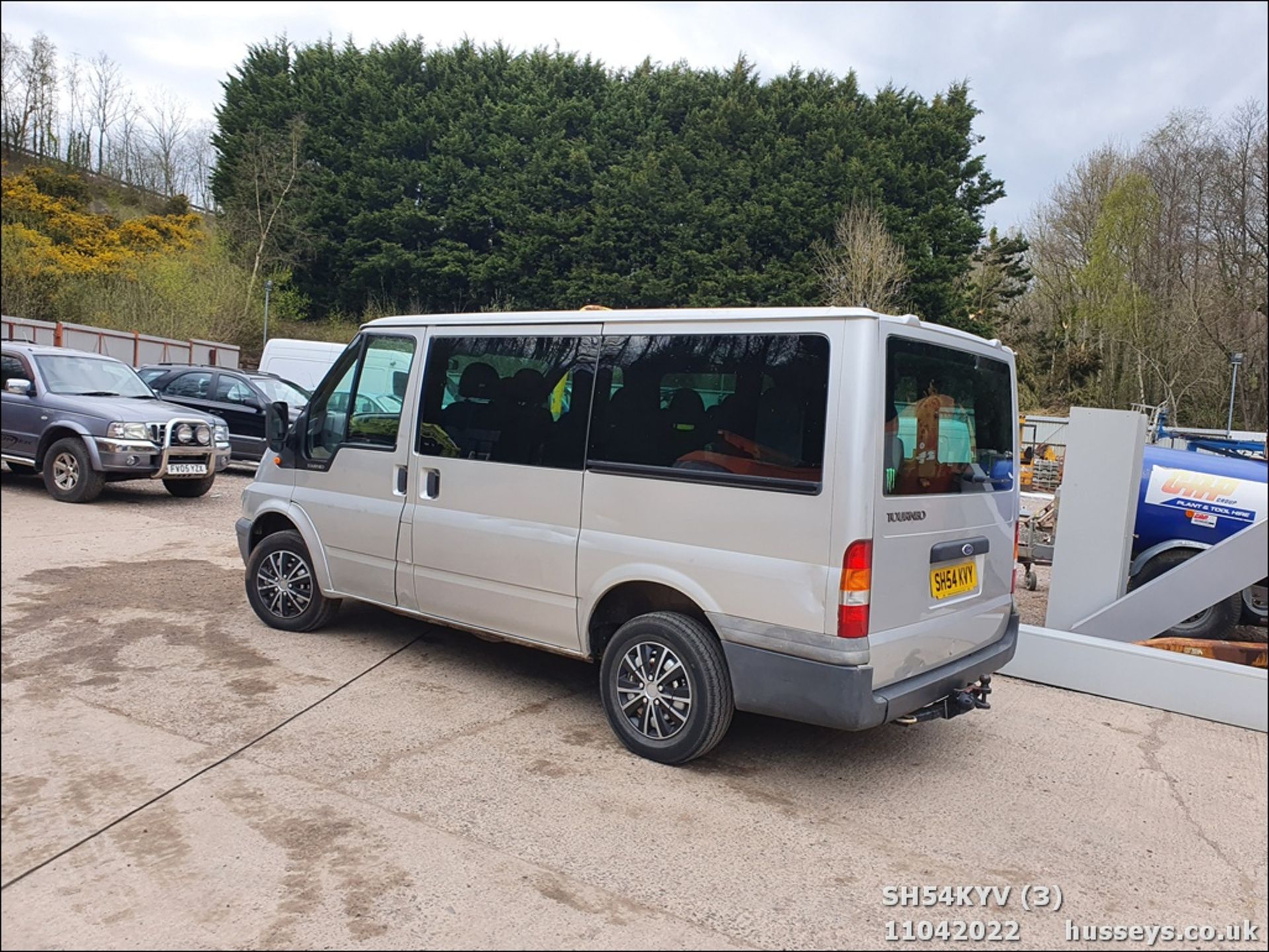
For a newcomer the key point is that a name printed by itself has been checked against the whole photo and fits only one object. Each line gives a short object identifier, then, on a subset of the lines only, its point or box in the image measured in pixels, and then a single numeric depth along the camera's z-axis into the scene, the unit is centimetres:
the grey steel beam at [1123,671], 432
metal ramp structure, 473
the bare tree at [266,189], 3638
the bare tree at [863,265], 3234
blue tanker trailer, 519
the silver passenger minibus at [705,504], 365
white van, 1994
